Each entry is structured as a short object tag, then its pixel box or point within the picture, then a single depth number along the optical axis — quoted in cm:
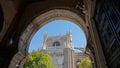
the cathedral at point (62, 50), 4117
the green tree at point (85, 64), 2715
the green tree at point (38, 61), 1977
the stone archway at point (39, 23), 722
